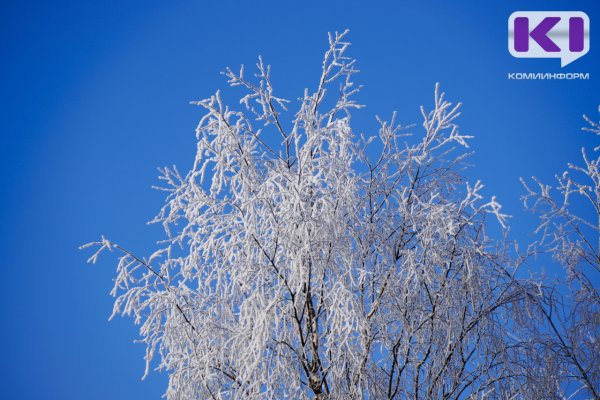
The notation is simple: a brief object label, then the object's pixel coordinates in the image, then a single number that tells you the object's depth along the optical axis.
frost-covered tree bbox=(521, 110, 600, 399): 4.90
